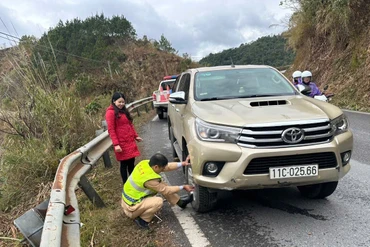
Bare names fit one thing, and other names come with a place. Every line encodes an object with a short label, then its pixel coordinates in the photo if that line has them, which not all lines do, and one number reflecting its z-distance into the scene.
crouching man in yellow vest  3.99
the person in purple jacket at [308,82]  7.34
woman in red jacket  5.17
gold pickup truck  3.54
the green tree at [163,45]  50.03
